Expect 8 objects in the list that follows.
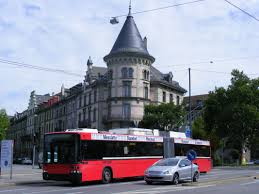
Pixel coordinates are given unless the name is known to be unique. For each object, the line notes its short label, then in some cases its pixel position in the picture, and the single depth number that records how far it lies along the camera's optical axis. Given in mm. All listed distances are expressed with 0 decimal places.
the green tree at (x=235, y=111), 60719
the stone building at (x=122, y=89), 66750
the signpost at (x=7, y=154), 25312
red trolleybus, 22109
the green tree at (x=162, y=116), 63000
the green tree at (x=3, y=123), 75562
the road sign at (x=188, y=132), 45750
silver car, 22156
